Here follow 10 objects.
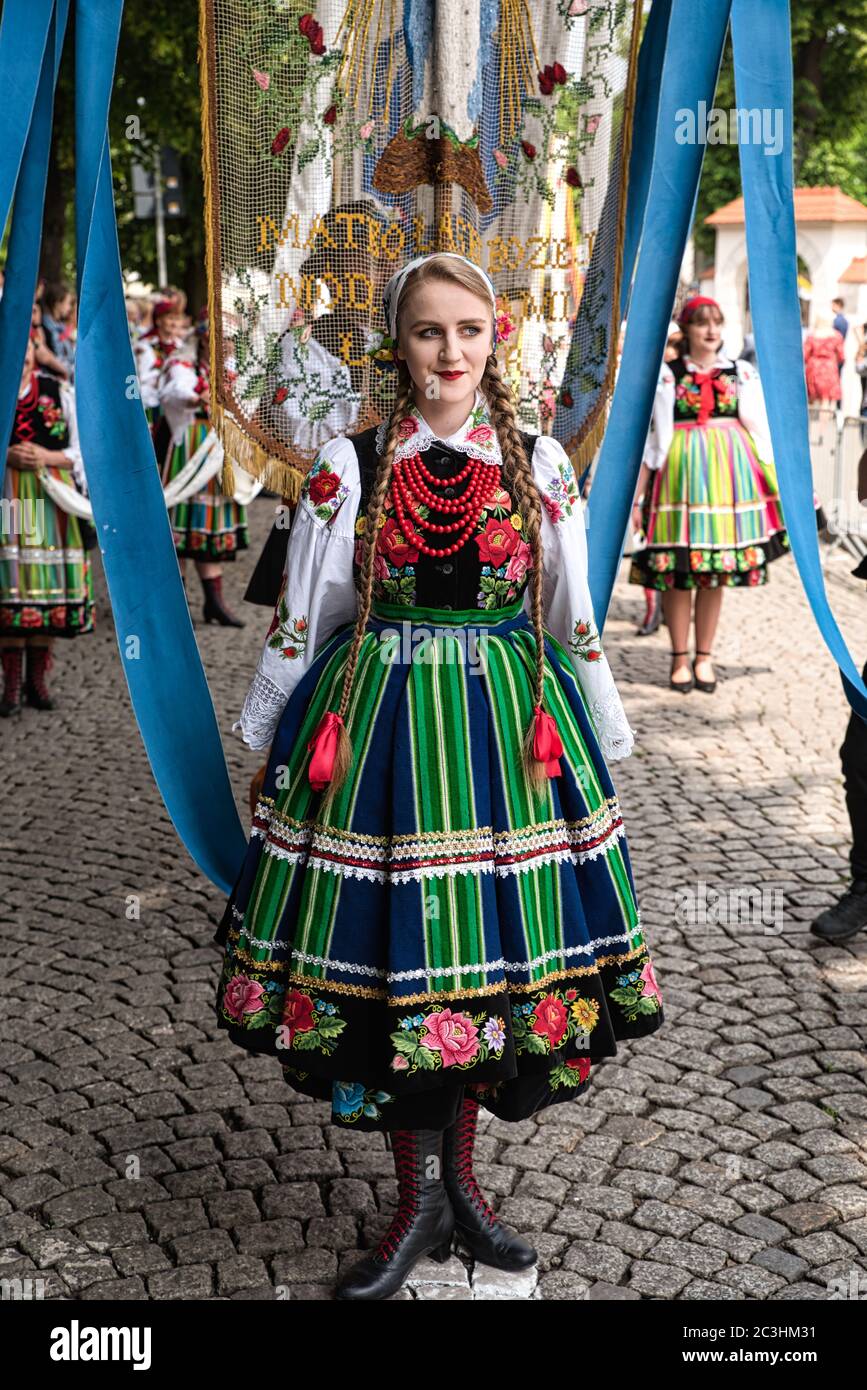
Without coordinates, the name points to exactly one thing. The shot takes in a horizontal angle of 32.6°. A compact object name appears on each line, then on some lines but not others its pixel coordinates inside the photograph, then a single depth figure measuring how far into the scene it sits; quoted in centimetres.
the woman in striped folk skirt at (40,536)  711
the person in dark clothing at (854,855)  470
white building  2255
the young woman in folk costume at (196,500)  894
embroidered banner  375
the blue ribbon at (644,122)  371
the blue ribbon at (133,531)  316
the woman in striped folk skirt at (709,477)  762
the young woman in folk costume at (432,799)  275
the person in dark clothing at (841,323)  1883
